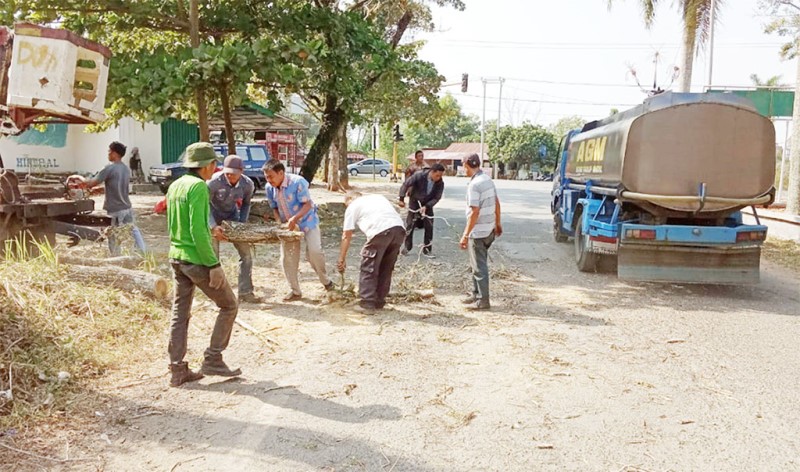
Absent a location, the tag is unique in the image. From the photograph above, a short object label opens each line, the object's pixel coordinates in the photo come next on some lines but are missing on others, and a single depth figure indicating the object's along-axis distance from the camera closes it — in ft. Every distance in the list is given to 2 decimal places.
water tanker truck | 25.75
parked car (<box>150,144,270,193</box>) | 69.46
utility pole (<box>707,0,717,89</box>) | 61.09
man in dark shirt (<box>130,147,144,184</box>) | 75.00
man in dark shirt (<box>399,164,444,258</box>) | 34.42
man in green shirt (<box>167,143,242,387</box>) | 14.65
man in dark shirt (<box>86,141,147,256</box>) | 26.48
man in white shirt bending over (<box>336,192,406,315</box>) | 22.20
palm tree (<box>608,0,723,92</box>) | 58.39
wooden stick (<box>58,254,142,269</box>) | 23.48
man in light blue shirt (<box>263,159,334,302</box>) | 22.77
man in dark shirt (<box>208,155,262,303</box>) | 21.52
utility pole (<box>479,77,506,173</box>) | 178.09
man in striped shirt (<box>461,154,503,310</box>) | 23.00
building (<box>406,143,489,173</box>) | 203.62
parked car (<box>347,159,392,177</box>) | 168.25
